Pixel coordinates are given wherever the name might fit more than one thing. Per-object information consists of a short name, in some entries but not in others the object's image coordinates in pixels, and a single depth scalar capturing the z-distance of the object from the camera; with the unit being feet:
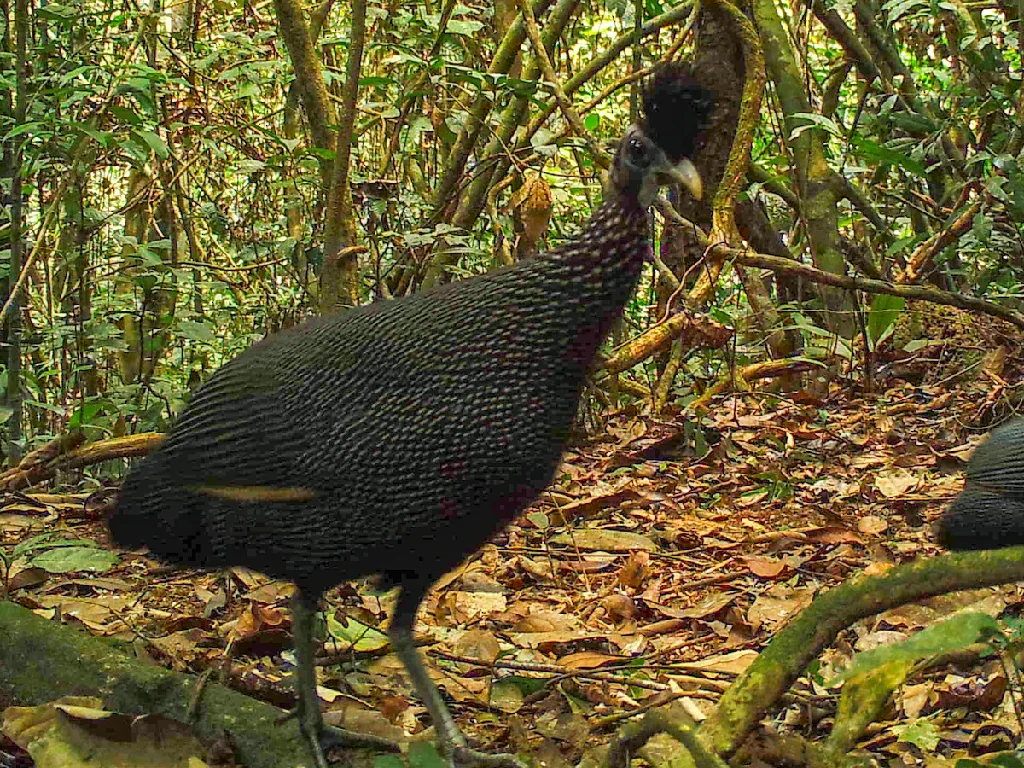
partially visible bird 11.59
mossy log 8.16
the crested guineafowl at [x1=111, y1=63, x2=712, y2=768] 7.62
